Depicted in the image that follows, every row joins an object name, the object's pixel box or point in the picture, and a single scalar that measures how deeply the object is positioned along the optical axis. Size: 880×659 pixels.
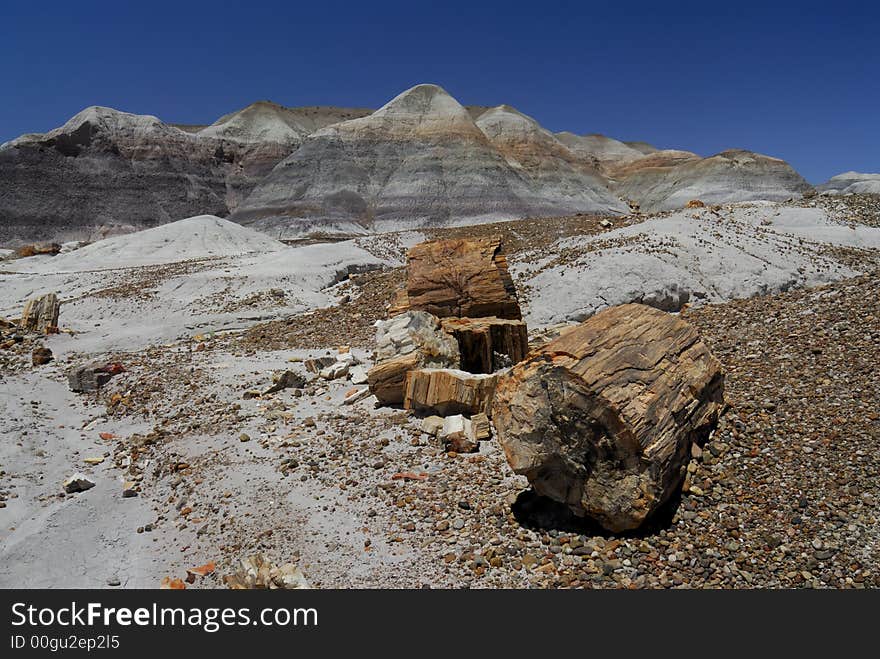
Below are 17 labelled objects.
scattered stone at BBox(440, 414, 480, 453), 6.14
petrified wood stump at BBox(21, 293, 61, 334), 15.09
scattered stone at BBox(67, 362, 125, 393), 10.45
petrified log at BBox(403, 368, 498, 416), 6.80
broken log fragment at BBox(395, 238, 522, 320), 9.67
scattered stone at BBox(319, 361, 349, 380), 9.15
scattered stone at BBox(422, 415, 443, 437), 6.57
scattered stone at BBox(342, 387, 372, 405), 7.98
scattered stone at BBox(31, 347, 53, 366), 12.33
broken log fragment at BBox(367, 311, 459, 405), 7.53
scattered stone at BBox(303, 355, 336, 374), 9.73
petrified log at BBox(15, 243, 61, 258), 36.81
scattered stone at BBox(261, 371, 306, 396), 8.79
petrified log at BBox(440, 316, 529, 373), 8.62
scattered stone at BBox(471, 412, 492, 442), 6.34
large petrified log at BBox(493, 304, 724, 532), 4.37
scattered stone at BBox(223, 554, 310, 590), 4.33
